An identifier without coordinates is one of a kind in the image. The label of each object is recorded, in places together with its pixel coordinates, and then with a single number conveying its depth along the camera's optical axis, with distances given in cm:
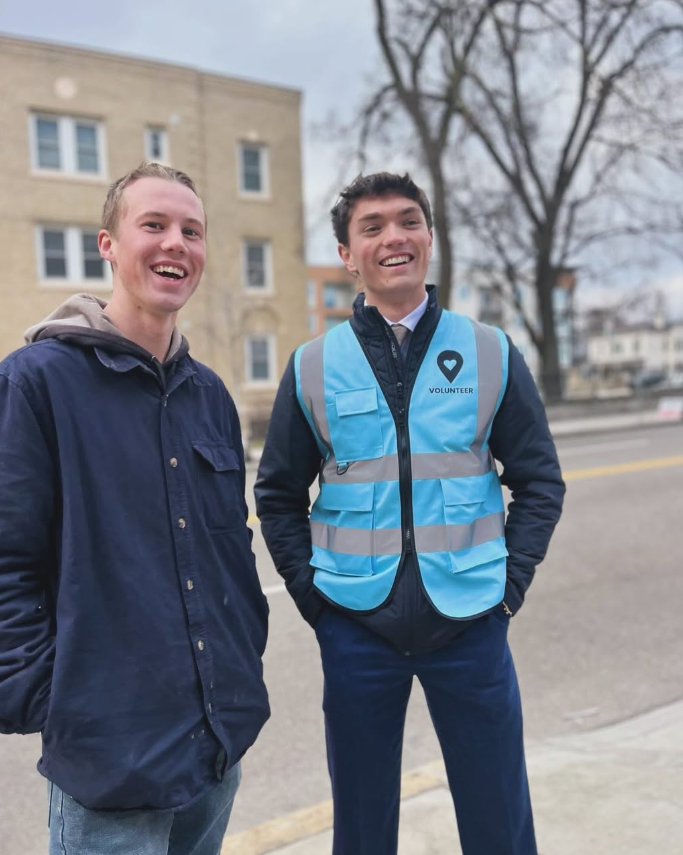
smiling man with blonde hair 147
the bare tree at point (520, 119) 1941
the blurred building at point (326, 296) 6450
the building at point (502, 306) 3012
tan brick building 1936
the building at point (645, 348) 9050
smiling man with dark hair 203
